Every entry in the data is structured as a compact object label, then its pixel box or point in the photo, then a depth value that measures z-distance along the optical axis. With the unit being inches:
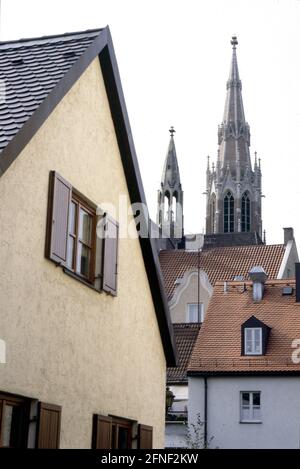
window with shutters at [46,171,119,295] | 429.7
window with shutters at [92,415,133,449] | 463.5
